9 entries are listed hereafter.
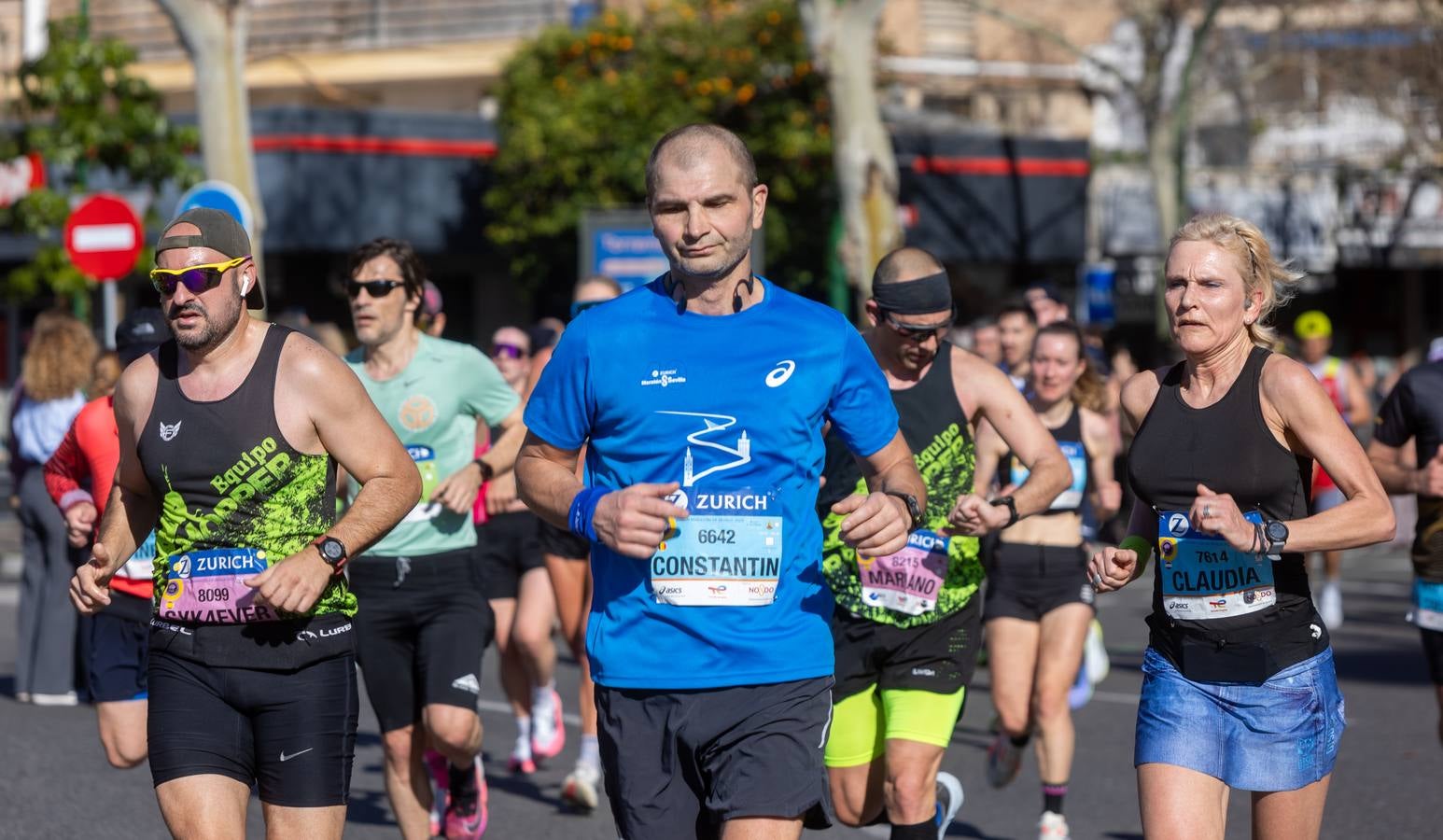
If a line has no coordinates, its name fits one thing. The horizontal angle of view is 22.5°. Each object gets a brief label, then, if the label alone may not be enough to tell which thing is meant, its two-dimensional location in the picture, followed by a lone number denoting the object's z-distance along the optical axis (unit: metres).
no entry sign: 26.64
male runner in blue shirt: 7.90
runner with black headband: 11.60
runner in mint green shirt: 12.40
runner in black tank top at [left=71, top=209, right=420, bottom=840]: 8.83
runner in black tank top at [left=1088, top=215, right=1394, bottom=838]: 8.75
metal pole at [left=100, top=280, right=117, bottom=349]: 27.87
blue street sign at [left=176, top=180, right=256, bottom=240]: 24.17
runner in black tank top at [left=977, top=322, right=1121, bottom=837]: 14.30
